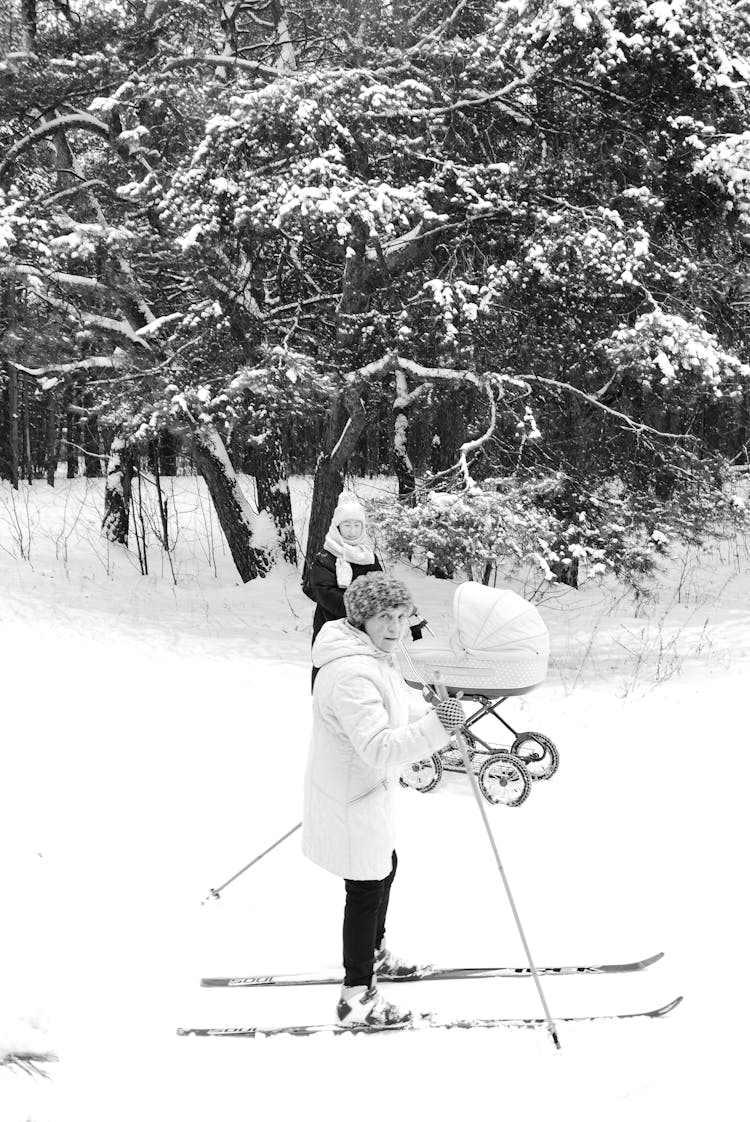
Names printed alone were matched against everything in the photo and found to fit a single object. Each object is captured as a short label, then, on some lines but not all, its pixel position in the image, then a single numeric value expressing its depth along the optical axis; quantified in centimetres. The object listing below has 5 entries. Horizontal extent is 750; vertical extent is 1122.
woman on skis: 302
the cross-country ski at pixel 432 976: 356
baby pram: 517
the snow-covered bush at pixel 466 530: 773
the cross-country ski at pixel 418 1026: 319
